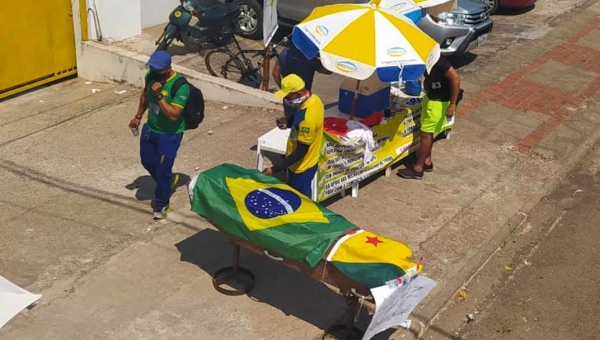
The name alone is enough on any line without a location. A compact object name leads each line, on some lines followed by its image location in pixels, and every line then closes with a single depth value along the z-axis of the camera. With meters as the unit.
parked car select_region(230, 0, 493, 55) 12.73
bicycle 11.70
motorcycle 12.01
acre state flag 5.76
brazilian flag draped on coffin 6.13
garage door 11.02
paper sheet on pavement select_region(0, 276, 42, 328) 4.89
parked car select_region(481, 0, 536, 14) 16.09
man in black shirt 9.11
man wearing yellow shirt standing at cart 7.22
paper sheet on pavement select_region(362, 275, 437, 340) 5.64
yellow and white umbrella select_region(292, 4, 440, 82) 8.09
